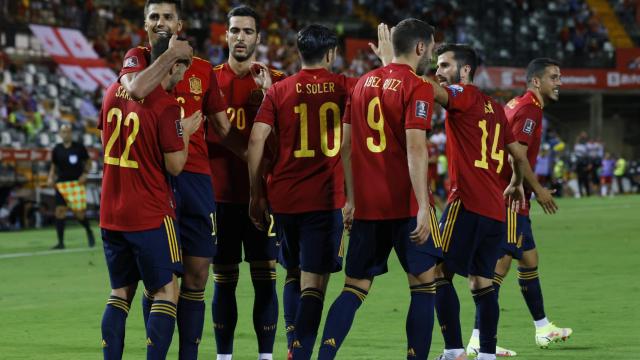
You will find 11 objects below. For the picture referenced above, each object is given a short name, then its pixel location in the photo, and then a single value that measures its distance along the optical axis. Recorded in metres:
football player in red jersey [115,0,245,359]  14.80
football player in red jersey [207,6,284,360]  16.91
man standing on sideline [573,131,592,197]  85.64
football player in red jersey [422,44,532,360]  16.77
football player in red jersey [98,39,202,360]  13.75
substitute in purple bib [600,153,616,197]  86.44
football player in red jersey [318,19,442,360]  14.84
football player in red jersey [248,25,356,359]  15.47
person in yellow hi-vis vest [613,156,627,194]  88.56
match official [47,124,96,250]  40.84
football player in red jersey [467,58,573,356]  19.00
